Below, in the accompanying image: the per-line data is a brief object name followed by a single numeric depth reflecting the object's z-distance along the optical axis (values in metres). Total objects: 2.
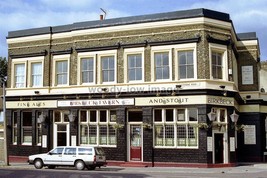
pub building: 26.78
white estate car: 24.89
